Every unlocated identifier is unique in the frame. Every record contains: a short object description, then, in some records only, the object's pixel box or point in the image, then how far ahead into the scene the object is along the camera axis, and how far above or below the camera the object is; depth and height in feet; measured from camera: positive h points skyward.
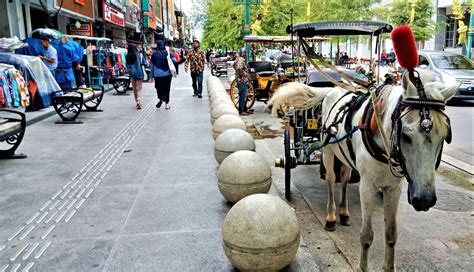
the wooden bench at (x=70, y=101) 37.78 -2.84
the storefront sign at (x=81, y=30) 68.69 +6.13
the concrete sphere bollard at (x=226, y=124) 25.14 -3.49
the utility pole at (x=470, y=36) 85.20 +4.30
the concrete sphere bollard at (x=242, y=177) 17.13 -4.52
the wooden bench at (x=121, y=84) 63.41 -2.44
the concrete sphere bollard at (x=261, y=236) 11.84 -4.79
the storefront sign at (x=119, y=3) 87.19 +13.73
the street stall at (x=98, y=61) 60.08 +1.05
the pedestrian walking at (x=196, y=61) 53.26 +0.52
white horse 9.00 -2.30
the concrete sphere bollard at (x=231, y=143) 21.30 -3.94
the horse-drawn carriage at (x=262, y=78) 44.29 -1.58
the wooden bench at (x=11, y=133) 23.82 -3.54
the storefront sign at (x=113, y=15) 81.37 +10.68
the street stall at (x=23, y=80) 33.73 -0.83
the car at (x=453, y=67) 49.47 -1.14
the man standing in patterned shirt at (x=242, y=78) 42.22 -1.39
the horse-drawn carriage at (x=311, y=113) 18.61 -2.43
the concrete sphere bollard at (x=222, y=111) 28.63 -3.11
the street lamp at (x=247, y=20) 67.82 +6.99
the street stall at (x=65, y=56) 48.13 +1.47
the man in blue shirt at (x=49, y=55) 44.65 +1.49
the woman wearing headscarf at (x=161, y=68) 44.52 -0.18
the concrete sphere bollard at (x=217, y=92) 37.88 -2.48
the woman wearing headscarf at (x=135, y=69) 44.78 -0.21
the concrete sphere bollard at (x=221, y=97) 33.88 -2.62
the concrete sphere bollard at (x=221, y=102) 31.31 -2.78
